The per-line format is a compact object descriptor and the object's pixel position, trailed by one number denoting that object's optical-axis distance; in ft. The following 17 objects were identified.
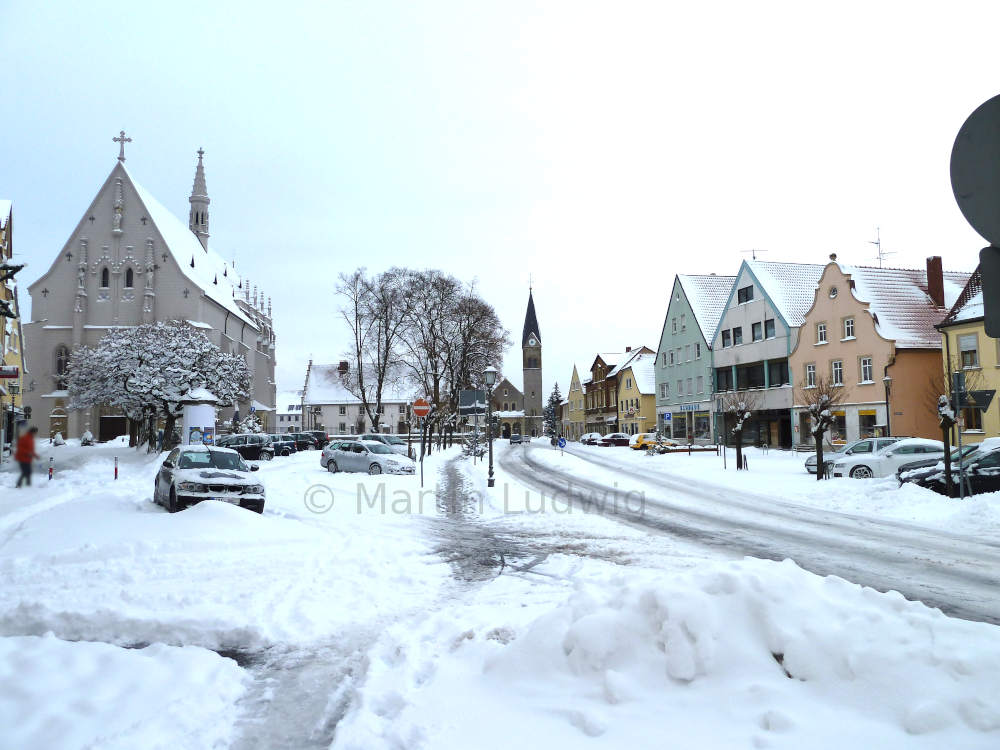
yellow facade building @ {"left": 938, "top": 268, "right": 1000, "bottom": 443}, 103.81
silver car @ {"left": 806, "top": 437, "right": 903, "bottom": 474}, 82.74
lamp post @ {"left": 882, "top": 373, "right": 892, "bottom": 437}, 112.88
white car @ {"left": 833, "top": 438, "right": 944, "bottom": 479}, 74.84
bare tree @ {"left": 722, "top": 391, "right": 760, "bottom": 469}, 101.01
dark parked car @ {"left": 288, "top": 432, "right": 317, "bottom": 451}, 183.33
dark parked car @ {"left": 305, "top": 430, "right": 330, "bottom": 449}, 199.95
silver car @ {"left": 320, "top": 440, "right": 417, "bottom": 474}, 91.97
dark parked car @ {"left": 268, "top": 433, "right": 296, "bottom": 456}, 156.97
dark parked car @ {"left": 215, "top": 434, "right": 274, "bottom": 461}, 128.36
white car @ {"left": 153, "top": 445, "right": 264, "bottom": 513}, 46.68
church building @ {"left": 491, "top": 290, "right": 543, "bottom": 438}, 433.89
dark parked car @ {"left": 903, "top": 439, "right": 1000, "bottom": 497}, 55.98
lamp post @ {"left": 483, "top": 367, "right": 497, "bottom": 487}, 76.74
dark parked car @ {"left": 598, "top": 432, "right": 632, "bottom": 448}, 219.39
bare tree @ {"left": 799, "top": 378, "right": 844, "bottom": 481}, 76.33
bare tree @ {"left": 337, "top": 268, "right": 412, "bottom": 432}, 159.43
